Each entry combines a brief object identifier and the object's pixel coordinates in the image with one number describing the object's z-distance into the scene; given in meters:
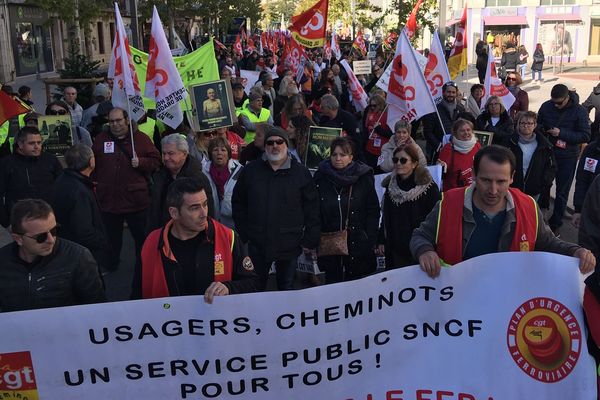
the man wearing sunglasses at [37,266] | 3.16
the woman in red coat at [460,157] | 6.40
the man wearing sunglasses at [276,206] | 4.79
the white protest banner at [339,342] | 3.08
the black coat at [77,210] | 5.17
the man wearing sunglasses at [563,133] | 7.53
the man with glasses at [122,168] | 6.23
